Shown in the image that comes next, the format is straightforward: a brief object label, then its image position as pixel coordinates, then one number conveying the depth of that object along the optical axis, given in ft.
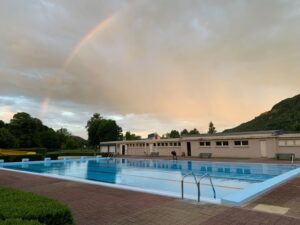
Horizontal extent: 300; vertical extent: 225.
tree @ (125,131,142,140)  230.87
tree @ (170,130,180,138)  234.46
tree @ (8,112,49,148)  177.17
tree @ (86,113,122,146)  174.81
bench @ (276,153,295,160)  70.19
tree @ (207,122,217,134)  203.90
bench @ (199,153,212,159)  90.96
